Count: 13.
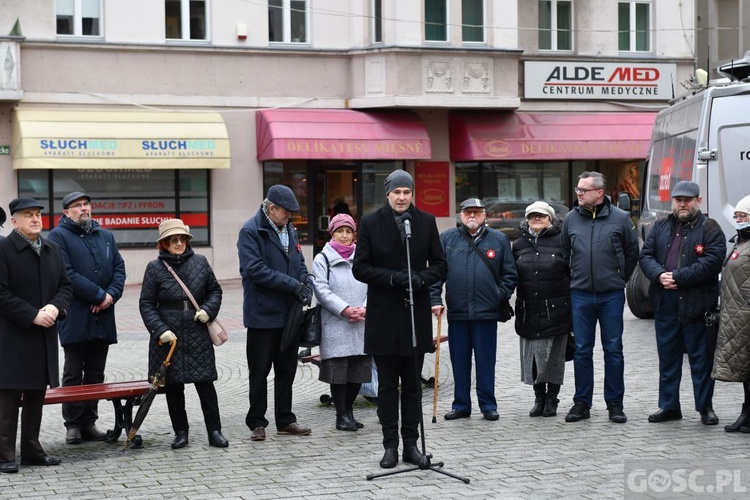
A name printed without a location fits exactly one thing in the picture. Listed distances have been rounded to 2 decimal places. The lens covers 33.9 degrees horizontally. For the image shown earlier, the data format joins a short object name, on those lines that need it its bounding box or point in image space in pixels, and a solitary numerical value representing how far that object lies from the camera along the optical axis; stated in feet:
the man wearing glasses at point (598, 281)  31.09
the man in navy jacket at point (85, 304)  29.86
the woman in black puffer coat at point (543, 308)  32.01
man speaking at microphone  25.95
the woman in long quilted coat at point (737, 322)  29.09
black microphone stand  25.13
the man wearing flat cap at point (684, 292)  30.37
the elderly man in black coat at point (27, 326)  26.43
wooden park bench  27.99
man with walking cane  31.78
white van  40.86
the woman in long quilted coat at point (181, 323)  28.50
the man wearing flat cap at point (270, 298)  29.58
